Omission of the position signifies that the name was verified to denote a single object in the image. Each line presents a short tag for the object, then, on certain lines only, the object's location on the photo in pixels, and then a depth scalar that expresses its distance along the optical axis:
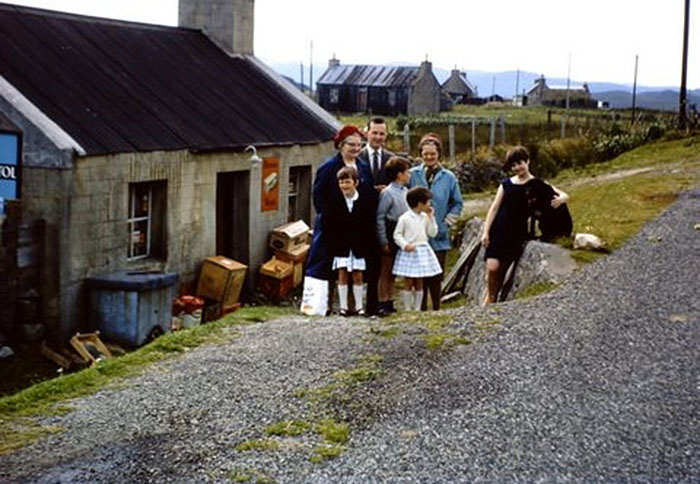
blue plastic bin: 15.30
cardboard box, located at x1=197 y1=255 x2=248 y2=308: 18.19
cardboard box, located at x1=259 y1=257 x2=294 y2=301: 19.89
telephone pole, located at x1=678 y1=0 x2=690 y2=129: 38.97
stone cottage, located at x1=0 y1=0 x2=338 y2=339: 15.01
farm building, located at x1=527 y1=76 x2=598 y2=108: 94.25
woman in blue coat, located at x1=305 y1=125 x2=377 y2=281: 10.85
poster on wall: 20.67
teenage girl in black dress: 12.02
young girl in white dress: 11.01
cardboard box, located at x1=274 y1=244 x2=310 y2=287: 20.55
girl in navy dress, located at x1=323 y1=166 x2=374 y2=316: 10.87
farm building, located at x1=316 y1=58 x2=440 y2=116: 71.19
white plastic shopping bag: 11.21
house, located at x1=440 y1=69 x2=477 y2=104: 91.50
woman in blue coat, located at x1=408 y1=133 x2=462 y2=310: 11.62
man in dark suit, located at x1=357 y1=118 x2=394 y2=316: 11.18
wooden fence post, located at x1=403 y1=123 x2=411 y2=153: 32.84
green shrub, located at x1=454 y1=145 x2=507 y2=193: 30.11
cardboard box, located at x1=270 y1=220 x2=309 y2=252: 20.77
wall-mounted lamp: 19.67
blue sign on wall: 14.95
